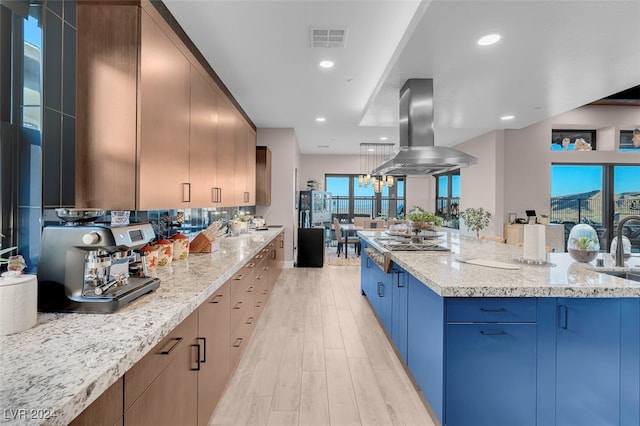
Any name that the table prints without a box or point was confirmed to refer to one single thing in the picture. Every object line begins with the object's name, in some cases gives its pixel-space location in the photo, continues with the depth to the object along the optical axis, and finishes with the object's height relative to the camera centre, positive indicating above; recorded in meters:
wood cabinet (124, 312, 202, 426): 1.00 -0.65
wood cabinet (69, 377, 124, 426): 0.77 -0.54
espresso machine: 1.19 -0.23
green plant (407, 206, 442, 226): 3.13 -0.05
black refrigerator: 6.30 -0.34
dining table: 7.51 -0.41
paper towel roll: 2.06 -0.20
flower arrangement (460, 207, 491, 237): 6.17 -0.11
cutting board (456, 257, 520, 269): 1.96 -0.33
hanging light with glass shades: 7.87 +1.63
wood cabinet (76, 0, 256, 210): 1.59 +0.55
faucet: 2.02 -0.24
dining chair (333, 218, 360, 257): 7.65 -0.70
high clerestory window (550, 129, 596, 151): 6.25 +1.55
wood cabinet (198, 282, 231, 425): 1.59 -0.81
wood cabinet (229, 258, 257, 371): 2.22 -0.80
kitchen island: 1.54 -0.70
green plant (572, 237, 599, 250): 2.02 -0.19
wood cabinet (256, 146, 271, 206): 5.69 +0.70
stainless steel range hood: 3.11 +0.78
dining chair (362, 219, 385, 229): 7.95 -0.30
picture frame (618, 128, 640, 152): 6.14 +1.46
